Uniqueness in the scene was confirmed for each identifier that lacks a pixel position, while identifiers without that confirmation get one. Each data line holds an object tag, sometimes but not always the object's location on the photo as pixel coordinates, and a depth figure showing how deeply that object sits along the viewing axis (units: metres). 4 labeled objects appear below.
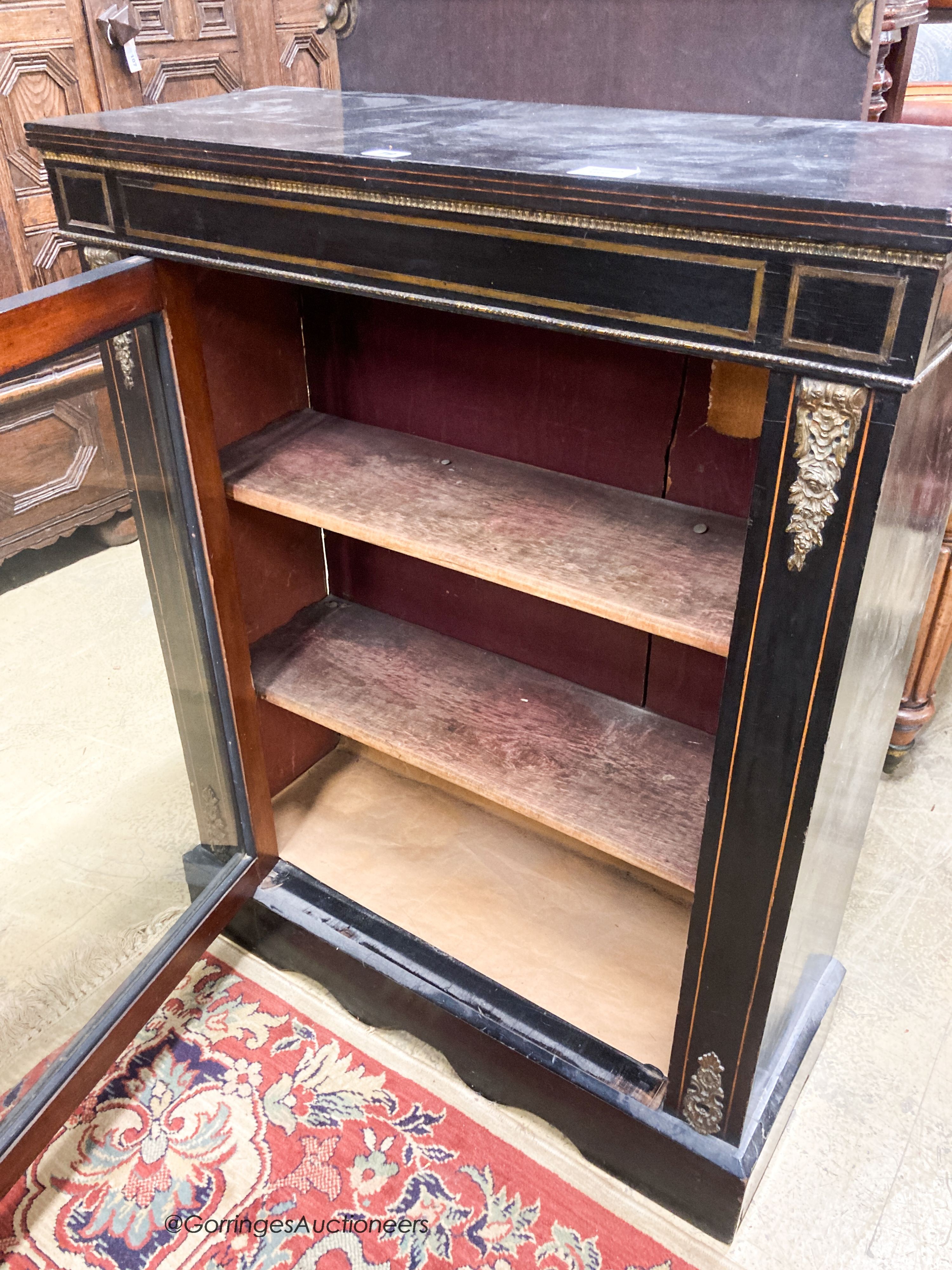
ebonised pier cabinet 0.83
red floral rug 1.29
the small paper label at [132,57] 2.47
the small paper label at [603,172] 0.85
